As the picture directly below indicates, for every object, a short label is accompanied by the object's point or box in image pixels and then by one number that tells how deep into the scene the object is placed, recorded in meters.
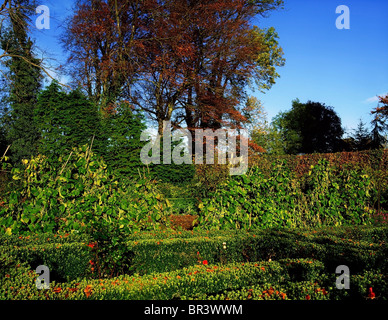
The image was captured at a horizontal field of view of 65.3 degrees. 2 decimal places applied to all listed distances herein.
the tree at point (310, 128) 30.84
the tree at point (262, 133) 22.72
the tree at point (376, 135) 24.14
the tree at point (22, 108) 16.88
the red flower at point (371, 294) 2.49
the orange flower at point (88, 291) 2.68
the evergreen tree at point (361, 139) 24.39
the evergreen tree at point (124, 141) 13.36
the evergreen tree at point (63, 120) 12.45
